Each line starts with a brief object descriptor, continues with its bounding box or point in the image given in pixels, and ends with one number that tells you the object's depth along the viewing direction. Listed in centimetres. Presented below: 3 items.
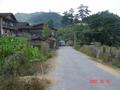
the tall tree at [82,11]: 5919
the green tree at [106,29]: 3136
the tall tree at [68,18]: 6355
